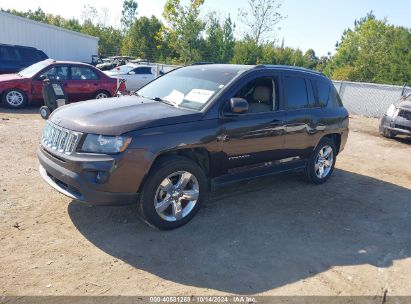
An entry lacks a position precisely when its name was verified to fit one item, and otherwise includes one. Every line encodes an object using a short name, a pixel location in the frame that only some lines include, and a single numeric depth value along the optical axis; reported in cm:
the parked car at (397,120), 1052
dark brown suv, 372
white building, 1966
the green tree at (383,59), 2784
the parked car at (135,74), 1608
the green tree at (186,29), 3259
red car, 1080
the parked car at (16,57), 1289
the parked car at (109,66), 2033
